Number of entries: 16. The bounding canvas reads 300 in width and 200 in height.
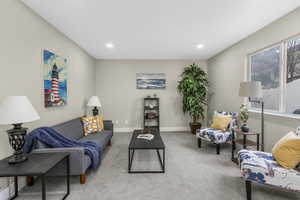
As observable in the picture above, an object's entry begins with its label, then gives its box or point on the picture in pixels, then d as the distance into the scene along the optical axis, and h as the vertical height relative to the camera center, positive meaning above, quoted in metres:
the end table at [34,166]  1.37 -0.70
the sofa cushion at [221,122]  3.41 -0.54
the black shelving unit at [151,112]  4.96 -0.47
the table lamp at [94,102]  3.83 -0.11
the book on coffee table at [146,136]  2.91 -0.78
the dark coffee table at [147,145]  2.43 -0.80
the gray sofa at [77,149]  1.97 -0.80
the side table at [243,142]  2.65 -0.82
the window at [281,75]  2.39 +0.44
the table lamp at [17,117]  1.47 -0.20
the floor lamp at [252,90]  2.54 +0.16
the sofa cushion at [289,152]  1.70 -0.63
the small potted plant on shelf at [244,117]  2.77 -0.35
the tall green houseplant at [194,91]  4.67 +0.25
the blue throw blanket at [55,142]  2.00 -0.65
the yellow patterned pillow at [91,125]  3.32 -0.64
